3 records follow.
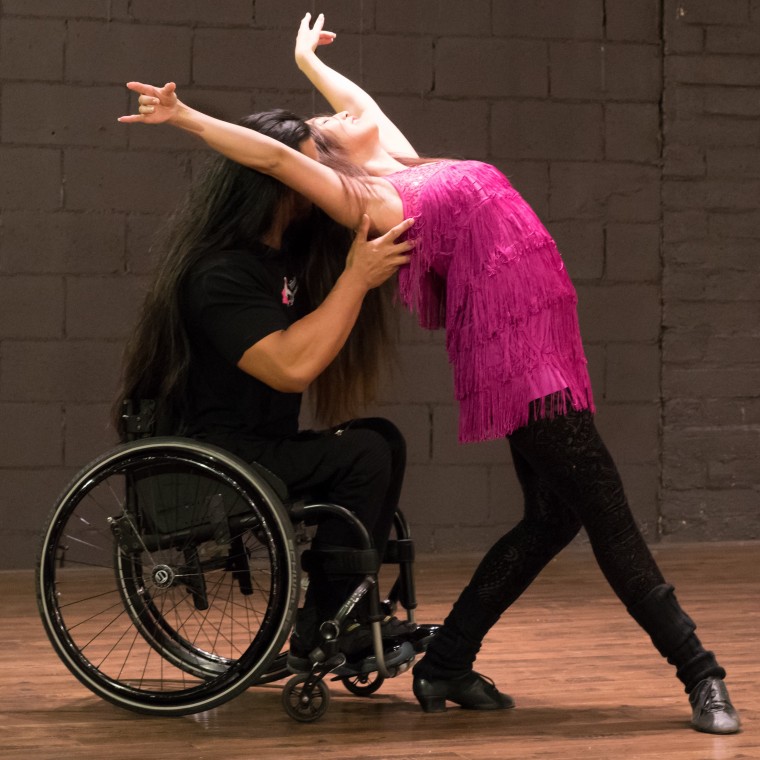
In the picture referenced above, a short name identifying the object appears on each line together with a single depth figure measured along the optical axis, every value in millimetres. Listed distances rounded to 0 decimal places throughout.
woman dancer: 4363
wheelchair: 4262
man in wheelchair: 4414
